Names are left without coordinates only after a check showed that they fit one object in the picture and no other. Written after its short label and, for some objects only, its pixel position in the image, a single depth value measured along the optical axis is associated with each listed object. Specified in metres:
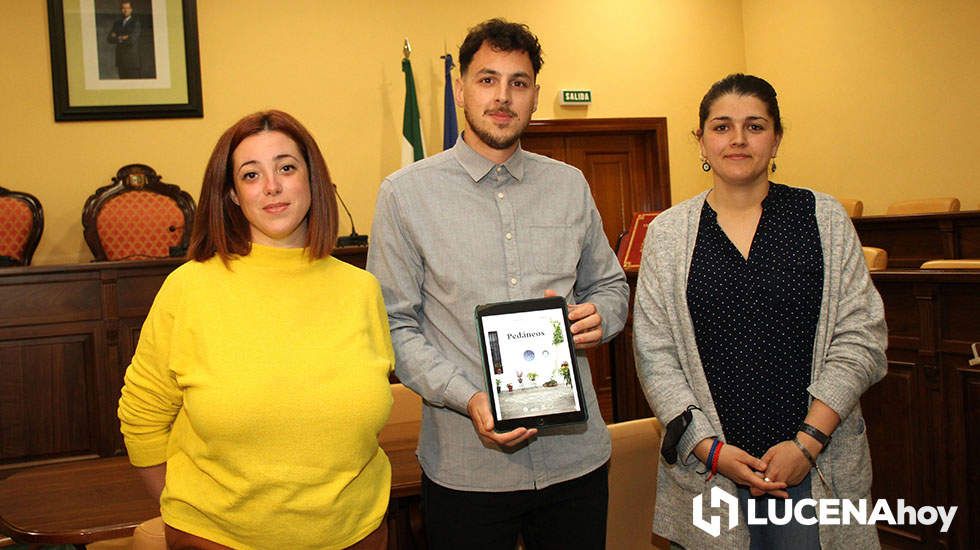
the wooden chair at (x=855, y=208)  6.64
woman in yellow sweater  1.34
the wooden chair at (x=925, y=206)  5.87
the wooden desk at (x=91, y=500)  1.76
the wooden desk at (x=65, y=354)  4.27
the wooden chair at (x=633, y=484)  2.00
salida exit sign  7.07
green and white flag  6.25
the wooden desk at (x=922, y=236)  5.55
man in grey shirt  1.62
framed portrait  5.86
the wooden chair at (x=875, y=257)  3.92
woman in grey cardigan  1.65
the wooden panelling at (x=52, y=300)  4.33
